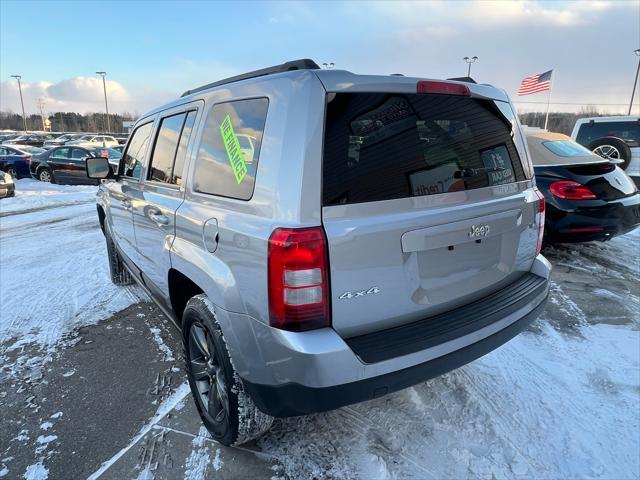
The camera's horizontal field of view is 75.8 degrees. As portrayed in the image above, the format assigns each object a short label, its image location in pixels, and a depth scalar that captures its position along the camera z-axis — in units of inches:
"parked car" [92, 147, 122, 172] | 626.5
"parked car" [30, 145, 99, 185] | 629.6
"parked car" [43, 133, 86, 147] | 1364.9
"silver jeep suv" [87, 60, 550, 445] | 68.6
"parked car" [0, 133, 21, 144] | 1807.3
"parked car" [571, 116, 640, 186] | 346.9
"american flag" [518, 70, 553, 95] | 715.6
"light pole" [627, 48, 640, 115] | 1356.3
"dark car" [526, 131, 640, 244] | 200.7
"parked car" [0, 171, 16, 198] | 486.9
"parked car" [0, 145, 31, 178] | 688.4
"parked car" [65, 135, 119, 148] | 714.5
